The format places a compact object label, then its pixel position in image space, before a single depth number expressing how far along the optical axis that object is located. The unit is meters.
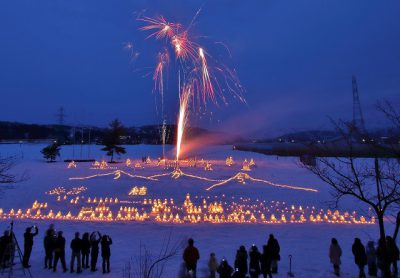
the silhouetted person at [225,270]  7.04
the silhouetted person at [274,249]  8.49
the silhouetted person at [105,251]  8.55
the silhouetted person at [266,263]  8.12
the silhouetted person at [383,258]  7.86
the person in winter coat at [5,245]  8.39
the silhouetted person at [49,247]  8.77
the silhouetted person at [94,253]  8.75
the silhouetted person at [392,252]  8.21
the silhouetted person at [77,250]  8.63
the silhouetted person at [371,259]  8.56
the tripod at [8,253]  8.06
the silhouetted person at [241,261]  7.86
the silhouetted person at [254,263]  7.86
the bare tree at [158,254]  8.46
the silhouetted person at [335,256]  8.59
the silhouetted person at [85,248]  8.79
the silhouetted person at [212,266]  7.97
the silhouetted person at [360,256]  8.20
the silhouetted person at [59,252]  8.64
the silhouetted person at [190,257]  8.06
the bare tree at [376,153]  8.26
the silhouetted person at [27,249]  8.83
